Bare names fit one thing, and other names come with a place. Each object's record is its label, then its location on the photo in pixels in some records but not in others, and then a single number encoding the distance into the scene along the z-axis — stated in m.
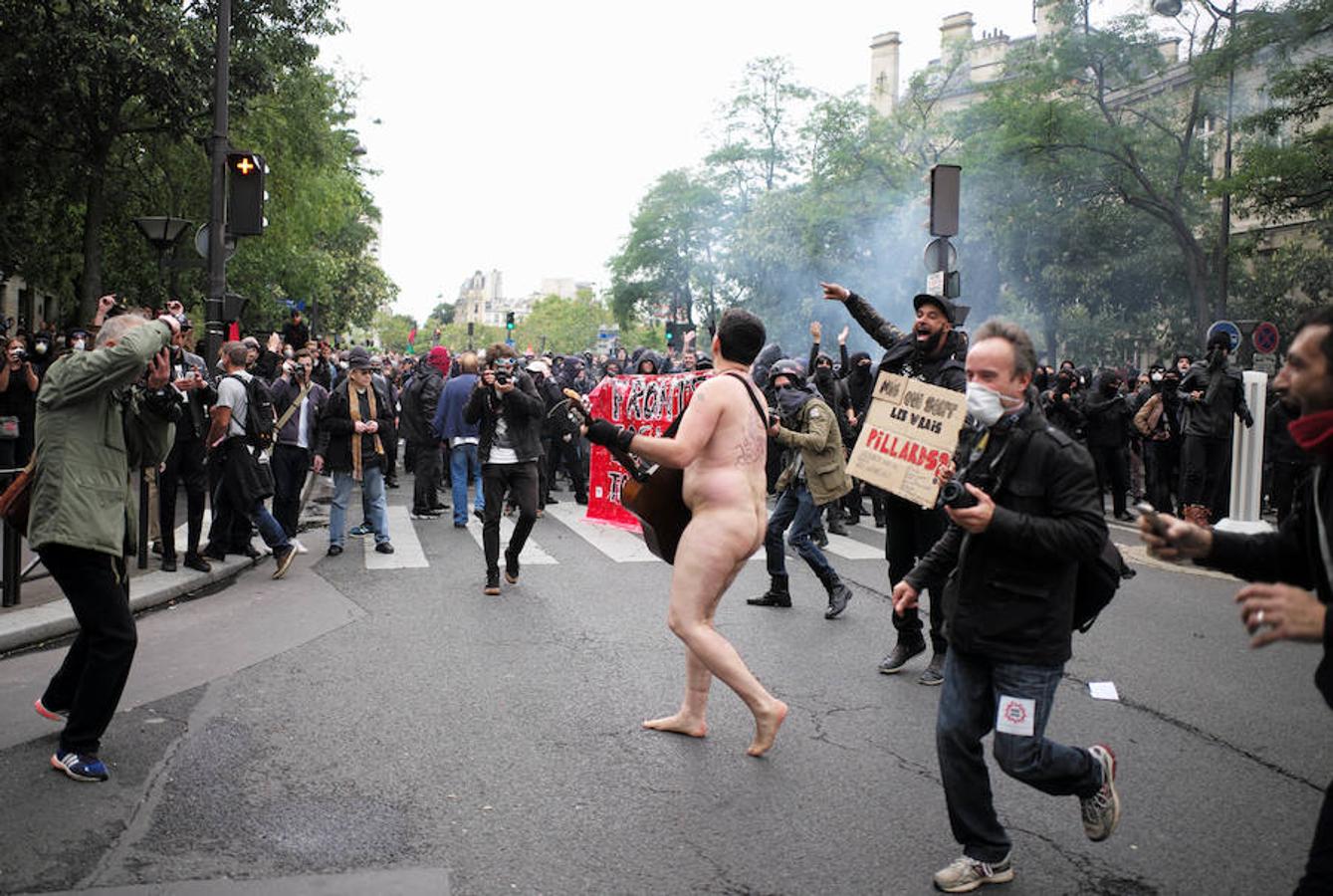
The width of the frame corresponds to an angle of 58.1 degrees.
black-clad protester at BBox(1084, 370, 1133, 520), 15.58
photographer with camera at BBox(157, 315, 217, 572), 9.70
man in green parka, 4.77
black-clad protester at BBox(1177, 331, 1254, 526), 13.24
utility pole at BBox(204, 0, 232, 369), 13.74
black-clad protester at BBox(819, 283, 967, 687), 6.13
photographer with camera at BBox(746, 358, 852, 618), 8.27
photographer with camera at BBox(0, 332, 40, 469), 12.71
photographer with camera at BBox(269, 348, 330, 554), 11.25
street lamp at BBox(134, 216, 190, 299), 16.14
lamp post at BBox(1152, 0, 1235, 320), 26.66
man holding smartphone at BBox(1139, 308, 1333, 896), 2.51
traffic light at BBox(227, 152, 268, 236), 14.10
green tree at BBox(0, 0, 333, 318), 18.64
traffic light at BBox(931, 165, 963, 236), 15.23
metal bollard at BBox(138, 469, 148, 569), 9.34
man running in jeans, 3.64
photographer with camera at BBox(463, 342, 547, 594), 9.34
